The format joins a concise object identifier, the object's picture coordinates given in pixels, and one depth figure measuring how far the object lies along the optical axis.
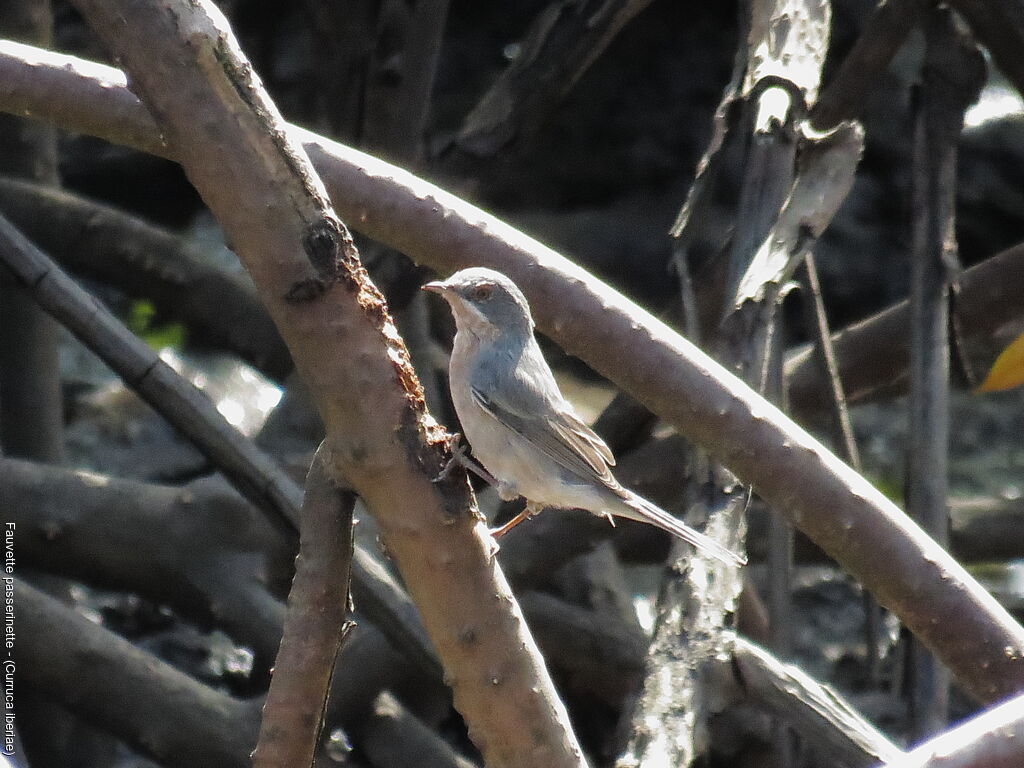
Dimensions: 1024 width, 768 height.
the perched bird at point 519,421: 7.56
